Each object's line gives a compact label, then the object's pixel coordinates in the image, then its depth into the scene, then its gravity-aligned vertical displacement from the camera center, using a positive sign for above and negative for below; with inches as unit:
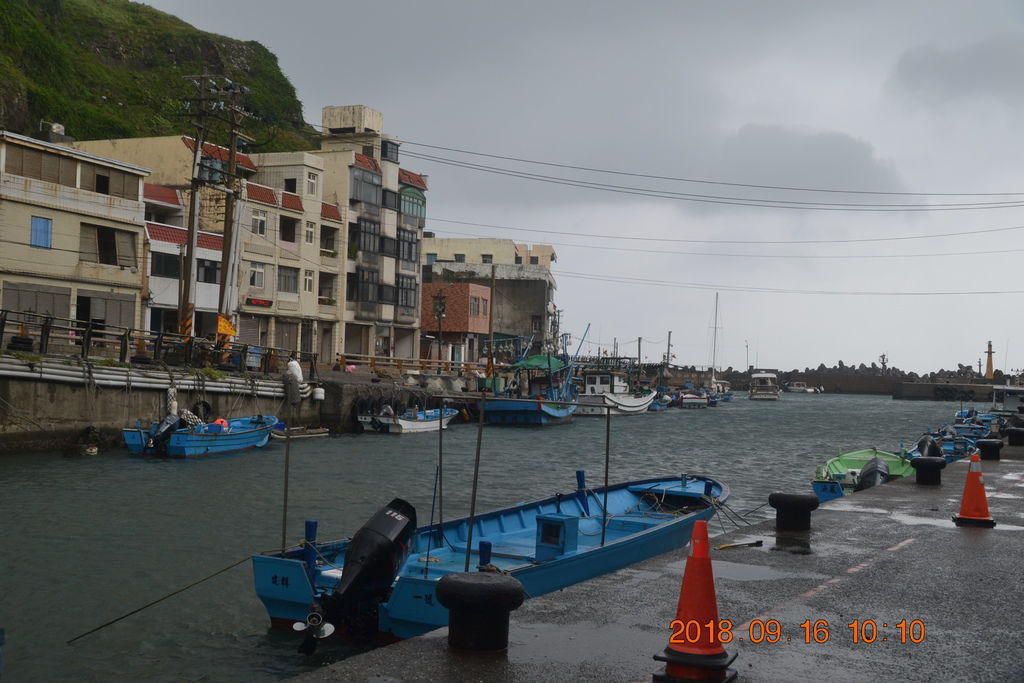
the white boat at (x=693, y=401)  4392.2 -135.0
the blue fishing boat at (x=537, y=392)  2516.0 -83.0
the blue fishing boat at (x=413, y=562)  424.8 -111.7
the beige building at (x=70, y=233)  1566.2 +198.2
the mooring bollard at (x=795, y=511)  484.4 -71.2
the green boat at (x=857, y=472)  890.1 -99.1
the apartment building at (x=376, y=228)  2518.5 +377.4
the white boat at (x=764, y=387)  6013.8 -72.5
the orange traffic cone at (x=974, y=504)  504.7 -66.4
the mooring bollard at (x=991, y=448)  917.8 -61.3
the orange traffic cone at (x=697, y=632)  244.4 -72.0
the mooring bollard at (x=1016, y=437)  1090.7 -57.2
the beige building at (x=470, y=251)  4247.0 +524.4
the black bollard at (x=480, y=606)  268.8 -72.9
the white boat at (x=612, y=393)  3289.9 -90.4
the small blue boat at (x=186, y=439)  1268.5 -130.8
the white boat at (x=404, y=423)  1870.1 -134.4
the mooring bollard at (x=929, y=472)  702.5 -67.4
